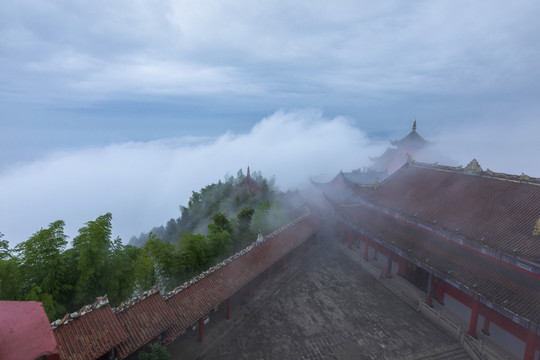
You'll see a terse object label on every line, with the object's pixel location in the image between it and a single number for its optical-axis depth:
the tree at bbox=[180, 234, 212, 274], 19.08
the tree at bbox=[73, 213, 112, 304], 12.94
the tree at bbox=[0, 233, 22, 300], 11.48
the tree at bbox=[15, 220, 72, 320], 12.27
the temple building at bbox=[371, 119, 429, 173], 49.12
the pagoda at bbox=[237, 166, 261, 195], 43.06
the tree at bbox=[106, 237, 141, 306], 13.88
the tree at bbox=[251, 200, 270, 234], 26.81
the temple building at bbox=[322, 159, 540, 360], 14.01
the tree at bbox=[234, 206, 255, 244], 25.91
